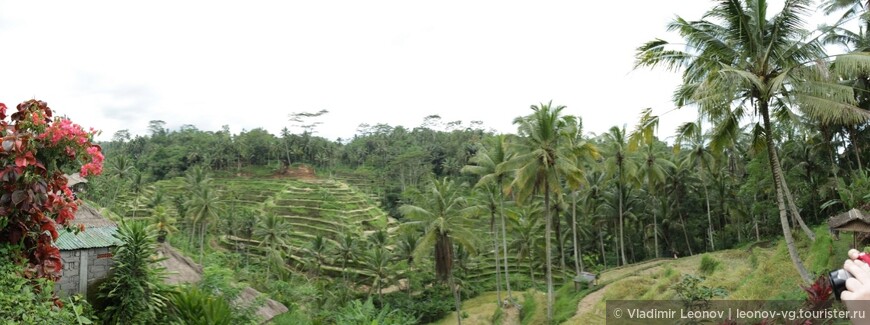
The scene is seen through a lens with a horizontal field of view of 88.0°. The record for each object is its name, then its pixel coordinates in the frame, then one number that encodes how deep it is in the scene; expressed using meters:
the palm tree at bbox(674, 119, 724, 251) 24.58
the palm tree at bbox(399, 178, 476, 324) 18.98
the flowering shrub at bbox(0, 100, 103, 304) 3.33
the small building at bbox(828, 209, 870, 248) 6.93
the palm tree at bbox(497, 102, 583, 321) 14.41
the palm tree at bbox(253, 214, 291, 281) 27.86
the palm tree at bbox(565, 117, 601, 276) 15.96
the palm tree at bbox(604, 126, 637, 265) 22.31
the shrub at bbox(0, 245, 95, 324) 3.06
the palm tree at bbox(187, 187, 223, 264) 26.73
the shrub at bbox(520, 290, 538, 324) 18.01
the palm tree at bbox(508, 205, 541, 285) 27.03
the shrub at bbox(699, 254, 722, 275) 13.50
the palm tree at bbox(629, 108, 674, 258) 23.64
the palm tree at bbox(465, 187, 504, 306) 20.70
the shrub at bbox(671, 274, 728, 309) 6.34
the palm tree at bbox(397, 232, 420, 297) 27.41
